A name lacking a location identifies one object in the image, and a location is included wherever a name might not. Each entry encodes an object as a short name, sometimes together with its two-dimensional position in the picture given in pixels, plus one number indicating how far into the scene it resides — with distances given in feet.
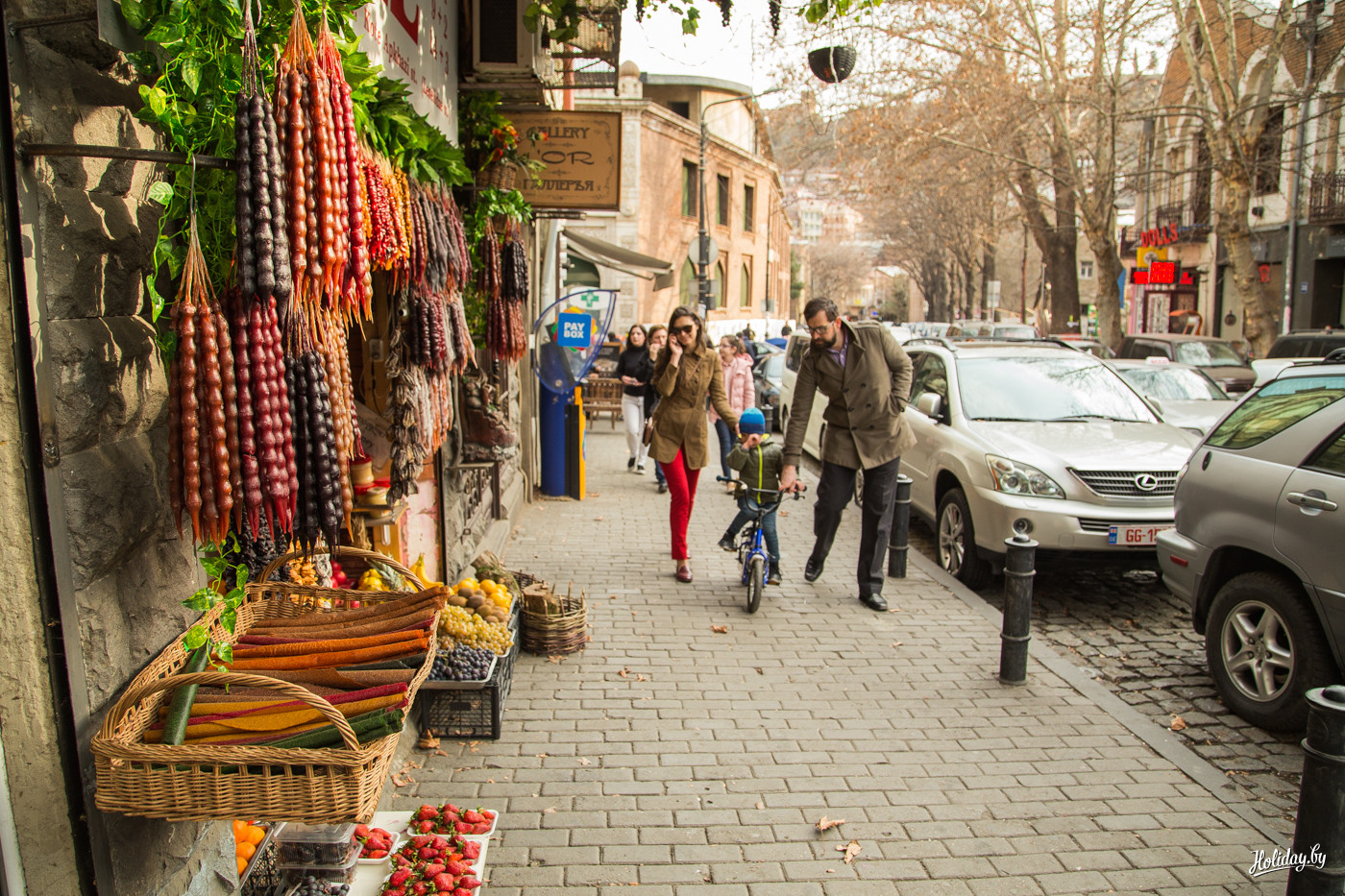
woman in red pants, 24.18
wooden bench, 56.80
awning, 41.04
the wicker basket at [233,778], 7.12
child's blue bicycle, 22.26
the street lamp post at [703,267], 75.36
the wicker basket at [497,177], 21.72
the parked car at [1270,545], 14.92
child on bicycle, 23.41
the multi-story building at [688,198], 107.24
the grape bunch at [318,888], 10.53
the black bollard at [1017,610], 18.29
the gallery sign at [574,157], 24.00
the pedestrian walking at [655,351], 36.32
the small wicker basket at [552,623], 19.45
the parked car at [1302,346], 48.07
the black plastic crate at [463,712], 15.65
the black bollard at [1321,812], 10.30
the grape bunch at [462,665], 15.40
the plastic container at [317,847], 10.65
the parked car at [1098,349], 57.38
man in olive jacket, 22.16
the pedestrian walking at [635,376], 37.99
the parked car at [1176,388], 37.22
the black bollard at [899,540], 25.90
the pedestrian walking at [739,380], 39.58
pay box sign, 32.89
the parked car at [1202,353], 52.08
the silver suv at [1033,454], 22.65
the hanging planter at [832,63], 34.22
